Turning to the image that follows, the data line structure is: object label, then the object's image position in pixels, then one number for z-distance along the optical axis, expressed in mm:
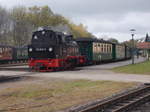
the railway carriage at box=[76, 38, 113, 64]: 35656
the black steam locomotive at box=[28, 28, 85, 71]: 25641
